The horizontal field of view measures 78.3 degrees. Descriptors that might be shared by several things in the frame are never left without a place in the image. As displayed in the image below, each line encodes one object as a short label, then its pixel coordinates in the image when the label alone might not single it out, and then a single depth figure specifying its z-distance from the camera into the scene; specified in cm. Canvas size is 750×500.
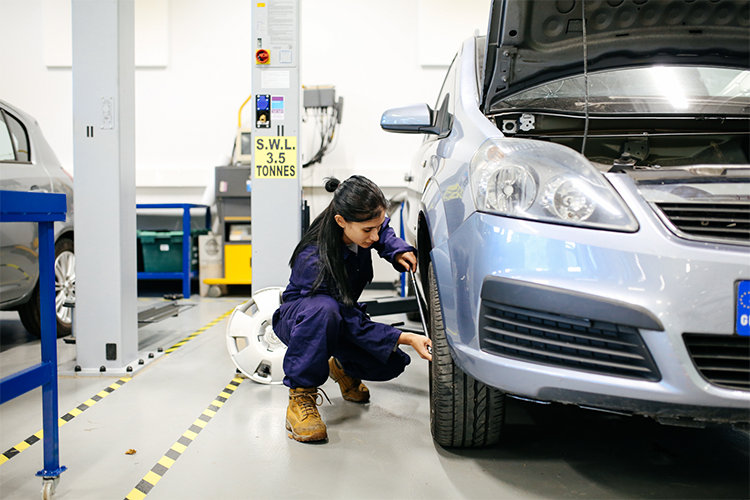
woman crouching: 156
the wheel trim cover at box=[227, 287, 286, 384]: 208
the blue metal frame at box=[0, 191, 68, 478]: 115
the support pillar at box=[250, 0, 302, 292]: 231
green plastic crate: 454
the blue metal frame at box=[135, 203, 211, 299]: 445
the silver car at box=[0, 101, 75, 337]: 246
